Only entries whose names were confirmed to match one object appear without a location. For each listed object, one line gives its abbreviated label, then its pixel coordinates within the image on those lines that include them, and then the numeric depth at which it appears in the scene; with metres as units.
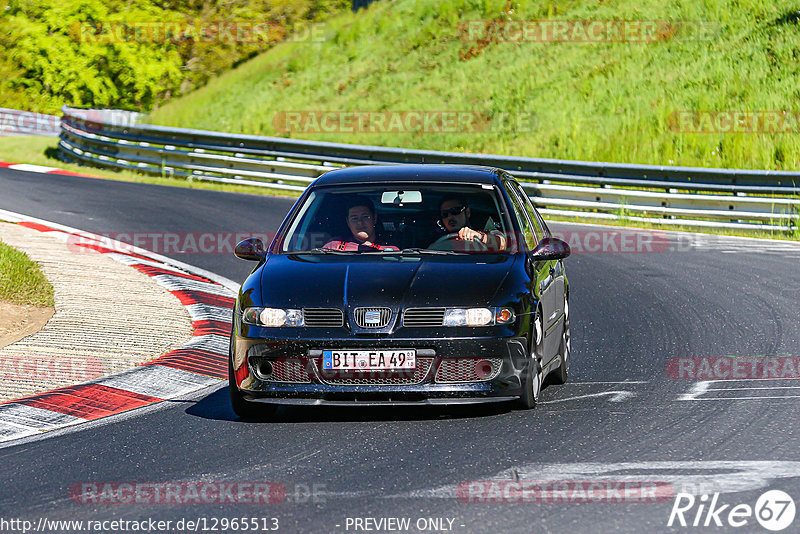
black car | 13.73
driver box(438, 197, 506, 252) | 16.05
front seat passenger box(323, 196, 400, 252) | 16.11
